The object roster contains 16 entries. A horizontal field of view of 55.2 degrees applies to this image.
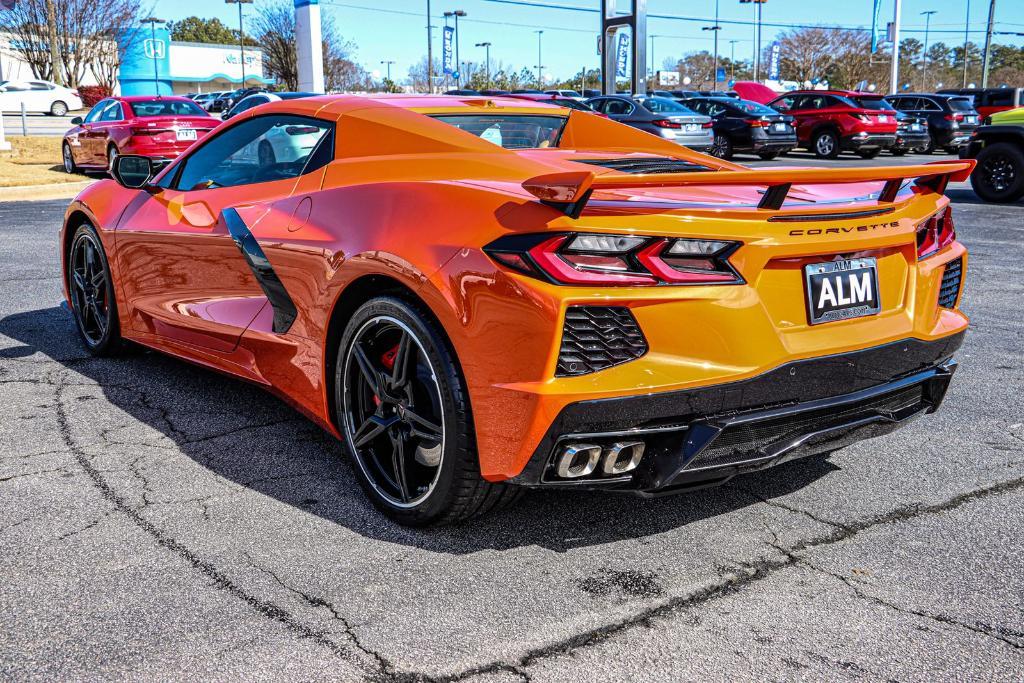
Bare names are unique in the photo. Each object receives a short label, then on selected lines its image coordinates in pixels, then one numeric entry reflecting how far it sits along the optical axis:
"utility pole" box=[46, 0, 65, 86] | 44.88
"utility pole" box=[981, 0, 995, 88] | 55.74
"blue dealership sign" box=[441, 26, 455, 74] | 64.50
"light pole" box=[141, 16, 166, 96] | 60.53
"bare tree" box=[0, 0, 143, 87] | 45.84
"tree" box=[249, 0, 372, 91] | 53.75
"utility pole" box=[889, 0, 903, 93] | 37.72
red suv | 23.36
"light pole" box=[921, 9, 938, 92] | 91.71
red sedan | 15.84
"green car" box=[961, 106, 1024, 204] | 13.41
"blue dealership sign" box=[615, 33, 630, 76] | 31.82
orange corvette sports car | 2.50
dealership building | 63.28
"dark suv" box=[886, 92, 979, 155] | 25.33
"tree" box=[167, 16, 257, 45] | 122.69
